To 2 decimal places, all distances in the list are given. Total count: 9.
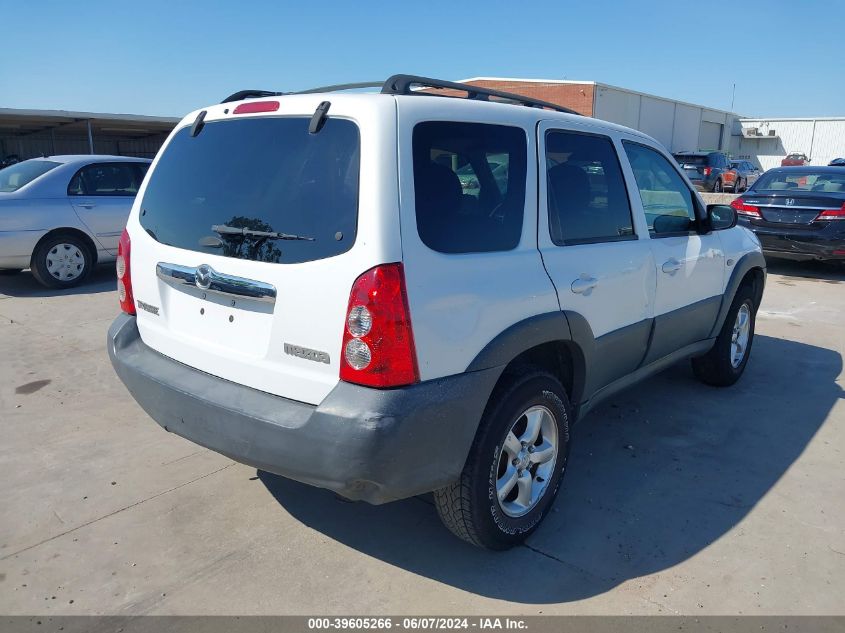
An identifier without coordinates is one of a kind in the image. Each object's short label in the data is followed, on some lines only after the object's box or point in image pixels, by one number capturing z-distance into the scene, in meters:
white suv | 2.32
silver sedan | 7.88
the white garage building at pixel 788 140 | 46.72
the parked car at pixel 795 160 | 36.84
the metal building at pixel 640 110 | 36.06
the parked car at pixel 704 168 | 23.94
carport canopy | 20.27
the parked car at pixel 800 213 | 9.16
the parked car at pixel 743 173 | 27.28
